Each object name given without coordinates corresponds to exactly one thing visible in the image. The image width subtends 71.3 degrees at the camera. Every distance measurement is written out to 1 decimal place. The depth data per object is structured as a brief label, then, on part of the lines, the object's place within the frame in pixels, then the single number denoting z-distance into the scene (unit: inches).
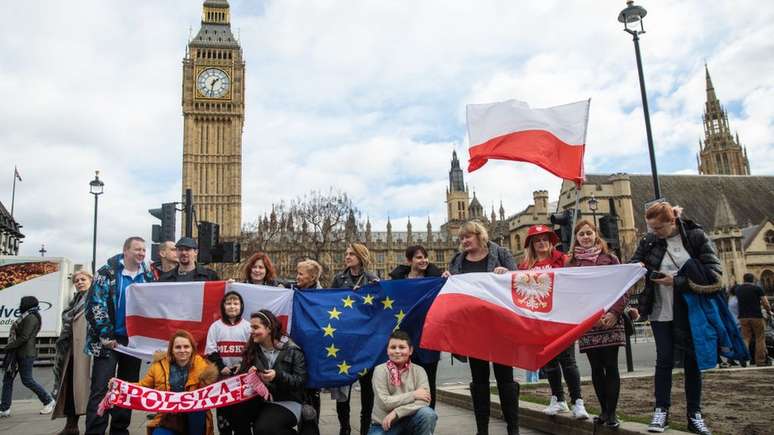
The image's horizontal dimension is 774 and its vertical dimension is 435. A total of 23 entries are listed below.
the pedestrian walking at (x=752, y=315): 438.9
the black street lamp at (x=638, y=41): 449.4
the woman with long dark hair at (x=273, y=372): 188.5
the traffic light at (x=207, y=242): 457.4
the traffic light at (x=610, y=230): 432.5
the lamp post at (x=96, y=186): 866.8
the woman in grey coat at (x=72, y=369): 244.4
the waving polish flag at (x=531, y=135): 267.0
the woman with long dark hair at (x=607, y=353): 192.4
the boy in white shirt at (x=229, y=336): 209.0
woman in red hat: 220.5
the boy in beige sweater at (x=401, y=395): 174.1
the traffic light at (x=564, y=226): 406.3
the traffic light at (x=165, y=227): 460.8
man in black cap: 255.0
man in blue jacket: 216.8
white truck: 725.3
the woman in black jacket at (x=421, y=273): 219.6
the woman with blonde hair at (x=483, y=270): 195.5
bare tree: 1508.4
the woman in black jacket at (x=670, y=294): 183.9
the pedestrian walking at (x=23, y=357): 317.1
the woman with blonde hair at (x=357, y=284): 227.1
